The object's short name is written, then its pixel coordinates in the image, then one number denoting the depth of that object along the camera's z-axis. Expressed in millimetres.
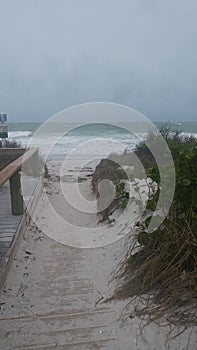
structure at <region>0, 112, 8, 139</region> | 9095
